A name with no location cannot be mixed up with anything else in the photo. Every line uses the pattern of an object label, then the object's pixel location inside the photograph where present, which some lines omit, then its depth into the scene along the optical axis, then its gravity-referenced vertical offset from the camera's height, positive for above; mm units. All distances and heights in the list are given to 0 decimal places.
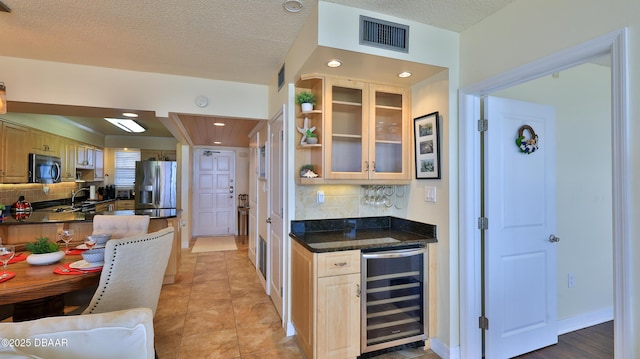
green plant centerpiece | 1953 -500
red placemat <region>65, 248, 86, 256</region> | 2244 -552
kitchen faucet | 5502 -266
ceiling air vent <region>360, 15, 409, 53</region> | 1928 +1002
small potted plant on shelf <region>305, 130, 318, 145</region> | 2385 +359
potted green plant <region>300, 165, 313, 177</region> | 2436 +109
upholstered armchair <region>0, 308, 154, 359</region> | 904 -504
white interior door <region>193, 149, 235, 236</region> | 6992 -258
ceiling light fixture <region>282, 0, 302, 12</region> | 1838 +1130
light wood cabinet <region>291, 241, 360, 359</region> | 2027 -861
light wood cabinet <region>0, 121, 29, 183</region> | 3740 +369
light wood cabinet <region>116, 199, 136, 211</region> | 6484 -509
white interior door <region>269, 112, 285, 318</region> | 2781 -268
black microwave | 4207 +184
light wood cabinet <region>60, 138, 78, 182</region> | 5035 +393
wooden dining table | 1601 -602
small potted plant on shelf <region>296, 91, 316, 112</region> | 2395 +674
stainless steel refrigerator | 5898 -75
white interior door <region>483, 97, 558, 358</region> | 2178 -379
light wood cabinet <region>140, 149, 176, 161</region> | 6781 +623
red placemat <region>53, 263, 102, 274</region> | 1820 -564
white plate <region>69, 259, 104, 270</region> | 1890 -554
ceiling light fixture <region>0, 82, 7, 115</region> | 1924 +542
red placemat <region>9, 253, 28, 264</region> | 2061 -561
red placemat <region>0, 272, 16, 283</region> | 1678 -560
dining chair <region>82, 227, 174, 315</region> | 1731 -570
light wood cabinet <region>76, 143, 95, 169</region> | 5540 +490
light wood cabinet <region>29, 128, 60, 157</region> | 4277 +589
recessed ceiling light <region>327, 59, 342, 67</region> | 2080 +859
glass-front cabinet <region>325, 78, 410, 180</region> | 2406 +403
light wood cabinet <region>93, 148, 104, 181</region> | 6219 +359
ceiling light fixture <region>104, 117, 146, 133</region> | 4919 +1016
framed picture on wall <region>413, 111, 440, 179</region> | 2320 +304
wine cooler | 2162 -890
